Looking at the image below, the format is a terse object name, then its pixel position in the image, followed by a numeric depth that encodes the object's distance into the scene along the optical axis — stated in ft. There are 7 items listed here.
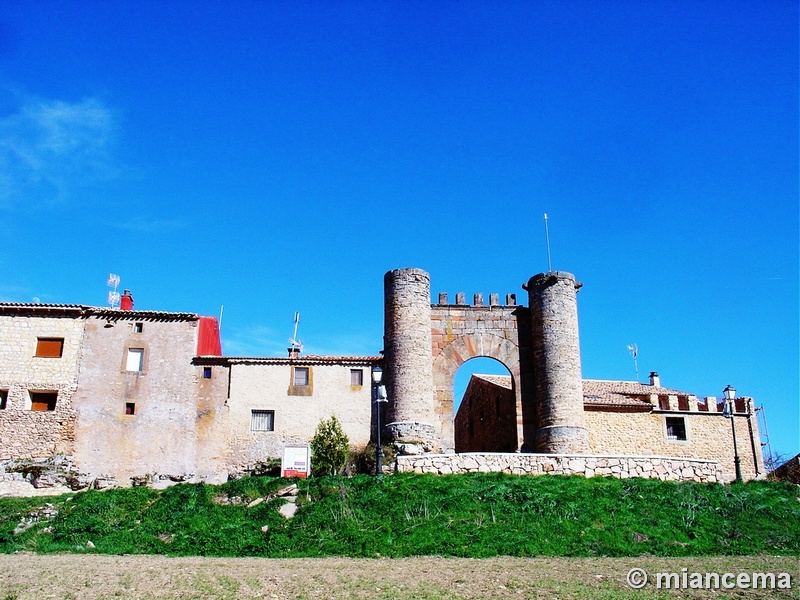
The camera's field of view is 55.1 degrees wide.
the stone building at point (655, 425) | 105.19
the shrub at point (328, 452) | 88.17
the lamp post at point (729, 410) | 92.53
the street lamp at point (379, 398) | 81.10
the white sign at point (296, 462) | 86.74
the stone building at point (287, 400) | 96.84
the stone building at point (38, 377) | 93.61
